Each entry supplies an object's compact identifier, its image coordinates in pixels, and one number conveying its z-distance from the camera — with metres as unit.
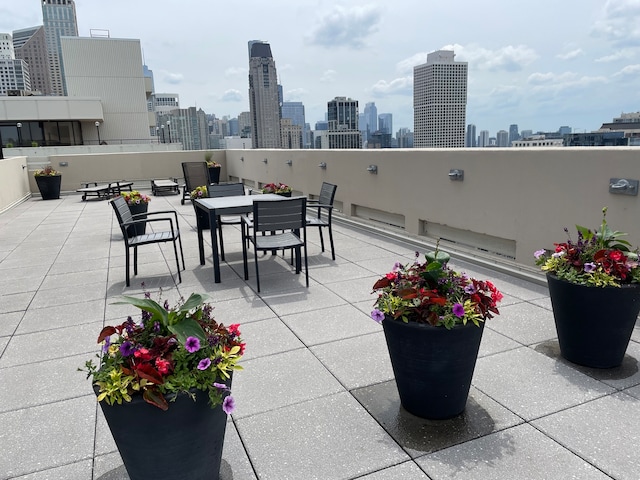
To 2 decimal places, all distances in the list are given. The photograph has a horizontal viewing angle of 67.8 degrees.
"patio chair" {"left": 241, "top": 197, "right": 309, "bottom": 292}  4.90
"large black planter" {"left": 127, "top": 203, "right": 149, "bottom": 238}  7.81
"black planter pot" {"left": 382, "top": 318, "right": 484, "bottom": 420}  2.33
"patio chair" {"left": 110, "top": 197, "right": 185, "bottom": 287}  5.28
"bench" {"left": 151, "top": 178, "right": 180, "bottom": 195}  14.16
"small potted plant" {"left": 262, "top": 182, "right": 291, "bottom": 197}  7.46
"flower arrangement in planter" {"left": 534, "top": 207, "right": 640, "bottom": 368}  2.86
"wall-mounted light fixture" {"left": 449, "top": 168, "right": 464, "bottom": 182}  5.87
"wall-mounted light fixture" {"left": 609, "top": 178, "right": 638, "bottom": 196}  3.89
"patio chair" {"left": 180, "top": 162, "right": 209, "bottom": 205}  12.12
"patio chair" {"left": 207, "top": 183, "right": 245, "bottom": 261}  6.82
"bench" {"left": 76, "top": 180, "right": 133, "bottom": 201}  13.22
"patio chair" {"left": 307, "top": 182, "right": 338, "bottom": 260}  5.98
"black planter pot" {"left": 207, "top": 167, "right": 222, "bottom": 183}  15.91
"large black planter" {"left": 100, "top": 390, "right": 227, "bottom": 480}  1.75
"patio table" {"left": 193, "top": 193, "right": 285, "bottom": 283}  5.26
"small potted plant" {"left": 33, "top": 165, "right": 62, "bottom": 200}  13.79
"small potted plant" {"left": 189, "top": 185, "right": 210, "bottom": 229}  7.15
